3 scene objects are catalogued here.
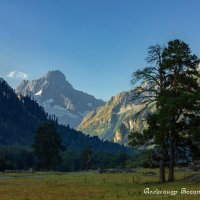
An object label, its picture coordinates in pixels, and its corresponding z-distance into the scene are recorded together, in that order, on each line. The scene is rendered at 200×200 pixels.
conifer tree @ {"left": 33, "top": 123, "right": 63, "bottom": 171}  124.12
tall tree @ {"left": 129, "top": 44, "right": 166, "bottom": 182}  50.94
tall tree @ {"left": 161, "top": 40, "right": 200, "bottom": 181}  49.09
